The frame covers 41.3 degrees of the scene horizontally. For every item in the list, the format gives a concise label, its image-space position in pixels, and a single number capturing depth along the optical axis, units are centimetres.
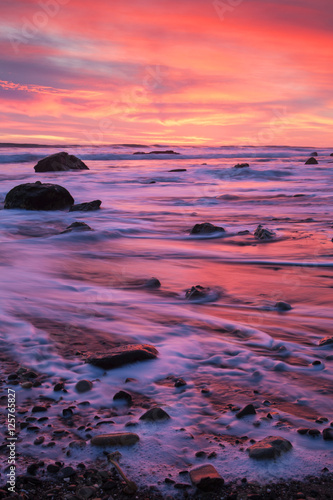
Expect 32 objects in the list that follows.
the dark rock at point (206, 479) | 152
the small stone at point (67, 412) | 194
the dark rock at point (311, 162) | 2323
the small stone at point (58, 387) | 216
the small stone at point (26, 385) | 216
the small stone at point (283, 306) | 338
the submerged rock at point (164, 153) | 3891
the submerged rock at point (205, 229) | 652
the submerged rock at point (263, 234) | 608
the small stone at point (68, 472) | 158
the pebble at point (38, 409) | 196
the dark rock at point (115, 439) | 174
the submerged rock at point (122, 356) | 241
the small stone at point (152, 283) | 403
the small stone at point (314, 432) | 180
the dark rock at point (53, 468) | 160
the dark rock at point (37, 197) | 855
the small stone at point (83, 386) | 218
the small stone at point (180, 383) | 223
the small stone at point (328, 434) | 177
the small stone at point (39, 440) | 174
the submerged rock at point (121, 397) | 210
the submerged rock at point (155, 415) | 191
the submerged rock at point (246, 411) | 195
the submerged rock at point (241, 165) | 2041
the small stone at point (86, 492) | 148
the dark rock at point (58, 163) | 1775
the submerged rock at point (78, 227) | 654
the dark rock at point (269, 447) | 166
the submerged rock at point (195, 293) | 364
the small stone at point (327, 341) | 272
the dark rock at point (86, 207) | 900
